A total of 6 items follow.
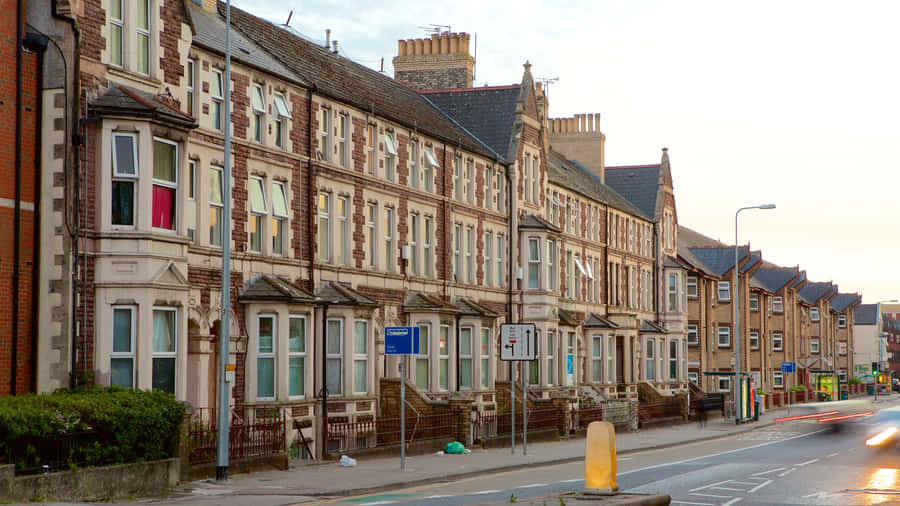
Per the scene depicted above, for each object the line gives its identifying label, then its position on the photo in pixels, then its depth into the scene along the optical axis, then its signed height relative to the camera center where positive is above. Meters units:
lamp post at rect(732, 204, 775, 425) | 58.56 -2.77
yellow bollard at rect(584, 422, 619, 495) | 16.00 -1.82
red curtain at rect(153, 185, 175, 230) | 23.44 +2.43
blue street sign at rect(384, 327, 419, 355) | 25.94 -0.23
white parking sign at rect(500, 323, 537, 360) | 31.27 -0.34
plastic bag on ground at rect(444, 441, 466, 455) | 33.03 -3.28
